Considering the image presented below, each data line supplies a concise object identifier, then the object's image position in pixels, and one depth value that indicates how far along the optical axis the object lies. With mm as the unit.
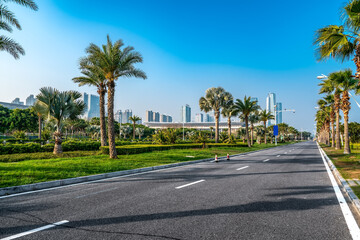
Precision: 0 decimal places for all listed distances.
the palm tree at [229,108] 39781
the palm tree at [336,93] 24927
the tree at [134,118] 62969
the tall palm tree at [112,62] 15781
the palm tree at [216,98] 39250
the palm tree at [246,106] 39094
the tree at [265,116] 54828
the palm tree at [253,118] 57834
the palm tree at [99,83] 21498
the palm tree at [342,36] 9203
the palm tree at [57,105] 17750
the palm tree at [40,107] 17938
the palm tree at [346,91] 19453
